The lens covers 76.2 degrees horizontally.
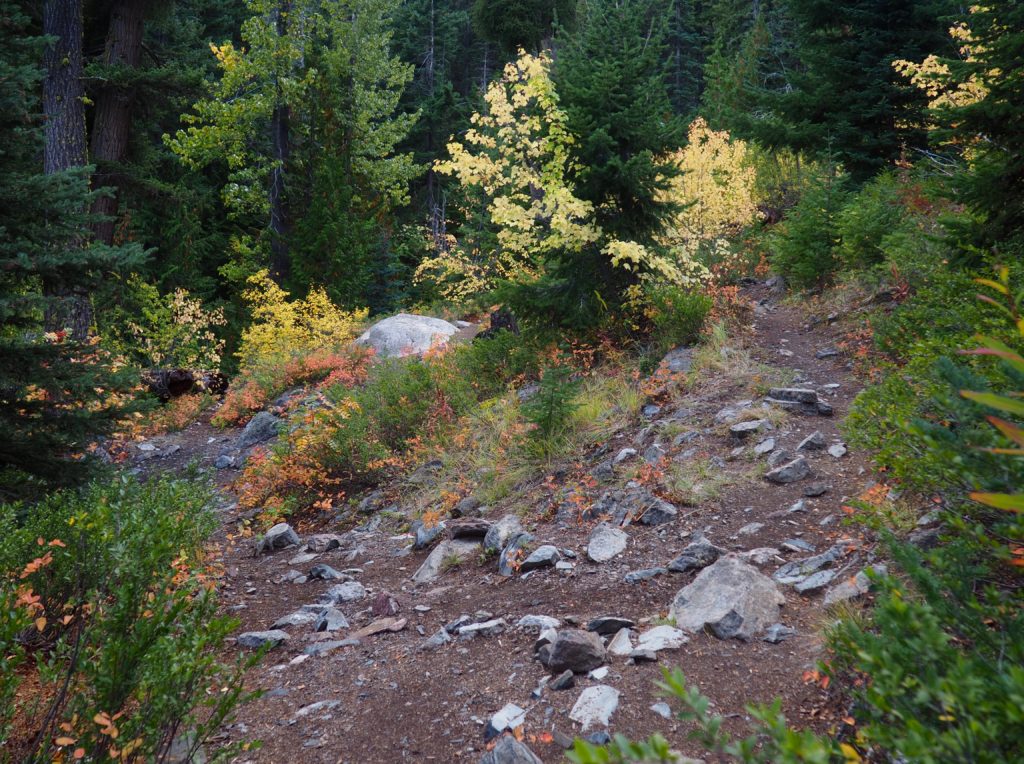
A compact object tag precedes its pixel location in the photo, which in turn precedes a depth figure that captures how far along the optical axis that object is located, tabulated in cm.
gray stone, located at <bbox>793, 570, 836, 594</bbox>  370
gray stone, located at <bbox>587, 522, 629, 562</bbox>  470
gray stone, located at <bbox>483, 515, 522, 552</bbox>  534
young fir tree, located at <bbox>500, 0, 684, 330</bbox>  829
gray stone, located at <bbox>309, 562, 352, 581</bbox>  564
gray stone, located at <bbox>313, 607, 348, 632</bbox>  463
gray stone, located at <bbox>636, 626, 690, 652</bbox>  344
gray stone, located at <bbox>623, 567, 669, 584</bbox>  432
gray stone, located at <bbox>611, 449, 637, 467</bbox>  609
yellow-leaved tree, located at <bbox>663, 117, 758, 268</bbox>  1298
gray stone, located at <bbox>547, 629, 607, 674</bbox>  342
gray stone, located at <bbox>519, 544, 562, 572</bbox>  479
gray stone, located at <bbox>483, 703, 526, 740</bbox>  308
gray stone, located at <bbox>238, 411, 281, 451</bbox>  1143
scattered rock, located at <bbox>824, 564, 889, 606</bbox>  331
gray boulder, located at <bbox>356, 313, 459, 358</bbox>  1440
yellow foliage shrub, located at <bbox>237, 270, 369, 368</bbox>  1524
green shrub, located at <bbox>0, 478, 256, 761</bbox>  245
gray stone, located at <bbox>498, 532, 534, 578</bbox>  492
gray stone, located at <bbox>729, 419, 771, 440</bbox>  593
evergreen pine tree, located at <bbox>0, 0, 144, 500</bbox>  465
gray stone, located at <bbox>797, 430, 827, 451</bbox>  555
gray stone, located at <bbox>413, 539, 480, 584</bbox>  534
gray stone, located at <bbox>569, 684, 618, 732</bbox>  298
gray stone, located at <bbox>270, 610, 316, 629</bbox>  475
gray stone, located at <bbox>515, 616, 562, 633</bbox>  393
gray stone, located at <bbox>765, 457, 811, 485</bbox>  519
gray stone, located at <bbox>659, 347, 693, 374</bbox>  759
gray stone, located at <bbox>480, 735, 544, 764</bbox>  275
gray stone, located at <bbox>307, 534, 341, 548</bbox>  649
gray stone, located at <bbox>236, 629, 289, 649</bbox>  443
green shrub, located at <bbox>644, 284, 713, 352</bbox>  817
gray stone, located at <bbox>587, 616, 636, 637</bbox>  377
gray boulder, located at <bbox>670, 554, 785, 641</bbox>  349
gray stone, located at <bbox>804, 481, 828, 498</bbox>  489
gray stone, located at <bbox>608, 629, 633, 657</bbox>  350
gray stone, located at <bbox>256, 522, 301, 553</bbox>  667
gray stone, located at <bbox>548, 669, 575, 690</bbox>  330
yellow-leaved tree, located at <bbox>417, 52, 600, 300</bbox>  833
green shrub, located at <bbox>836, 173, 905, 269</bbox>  918
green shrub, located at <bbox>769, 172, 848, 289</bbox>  1037
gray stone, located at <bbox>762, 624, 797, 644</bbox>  338
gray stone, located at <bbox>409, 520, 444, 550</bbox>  604
